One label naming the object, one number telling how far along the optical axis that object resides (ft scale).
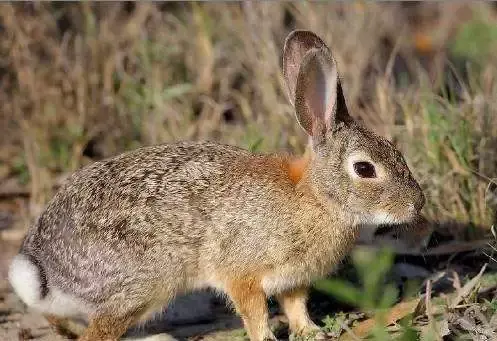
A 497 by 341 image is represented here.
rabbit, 31.65
